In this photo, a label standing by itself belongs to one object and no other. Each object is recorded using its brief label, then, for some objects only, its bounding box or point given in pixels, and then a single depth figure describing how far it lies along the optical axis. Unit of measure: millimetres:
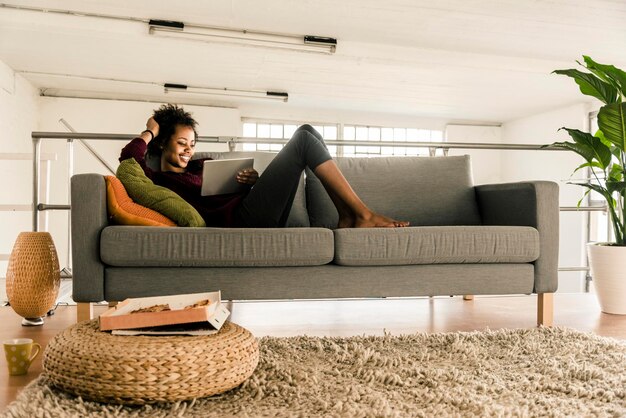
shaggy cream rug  1154
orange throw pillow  1928
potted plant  2576
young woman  2184
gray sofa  1857
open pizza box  1267
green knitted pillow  2021
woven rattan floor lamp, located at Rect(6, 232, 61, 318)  2131
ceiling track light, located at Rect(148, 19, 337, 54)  5000
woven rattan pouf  1148
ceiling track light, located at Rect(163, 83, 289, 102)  7242
